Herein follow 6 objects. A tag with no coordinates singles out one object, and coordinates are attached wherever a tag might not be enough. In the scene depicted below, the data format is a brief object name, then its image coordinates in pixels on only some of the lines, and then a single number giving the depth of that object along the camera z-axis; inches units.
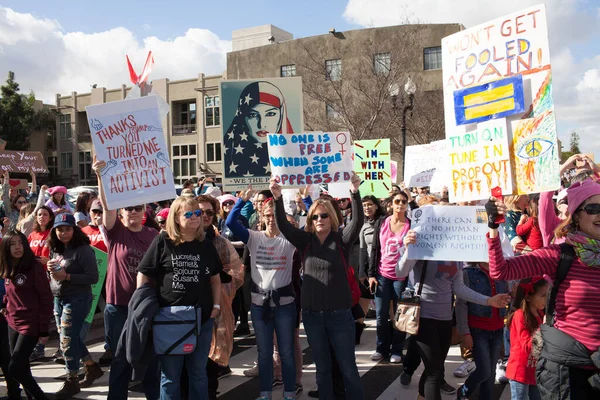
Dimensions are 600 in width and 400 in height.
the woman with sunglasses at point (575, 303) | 122.7
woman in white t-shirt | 200.4
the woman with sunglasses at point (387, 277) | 248.2
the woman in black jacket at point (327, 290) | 178.2
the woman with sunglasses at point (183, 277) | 163.5
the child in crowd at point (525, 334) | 160.9
